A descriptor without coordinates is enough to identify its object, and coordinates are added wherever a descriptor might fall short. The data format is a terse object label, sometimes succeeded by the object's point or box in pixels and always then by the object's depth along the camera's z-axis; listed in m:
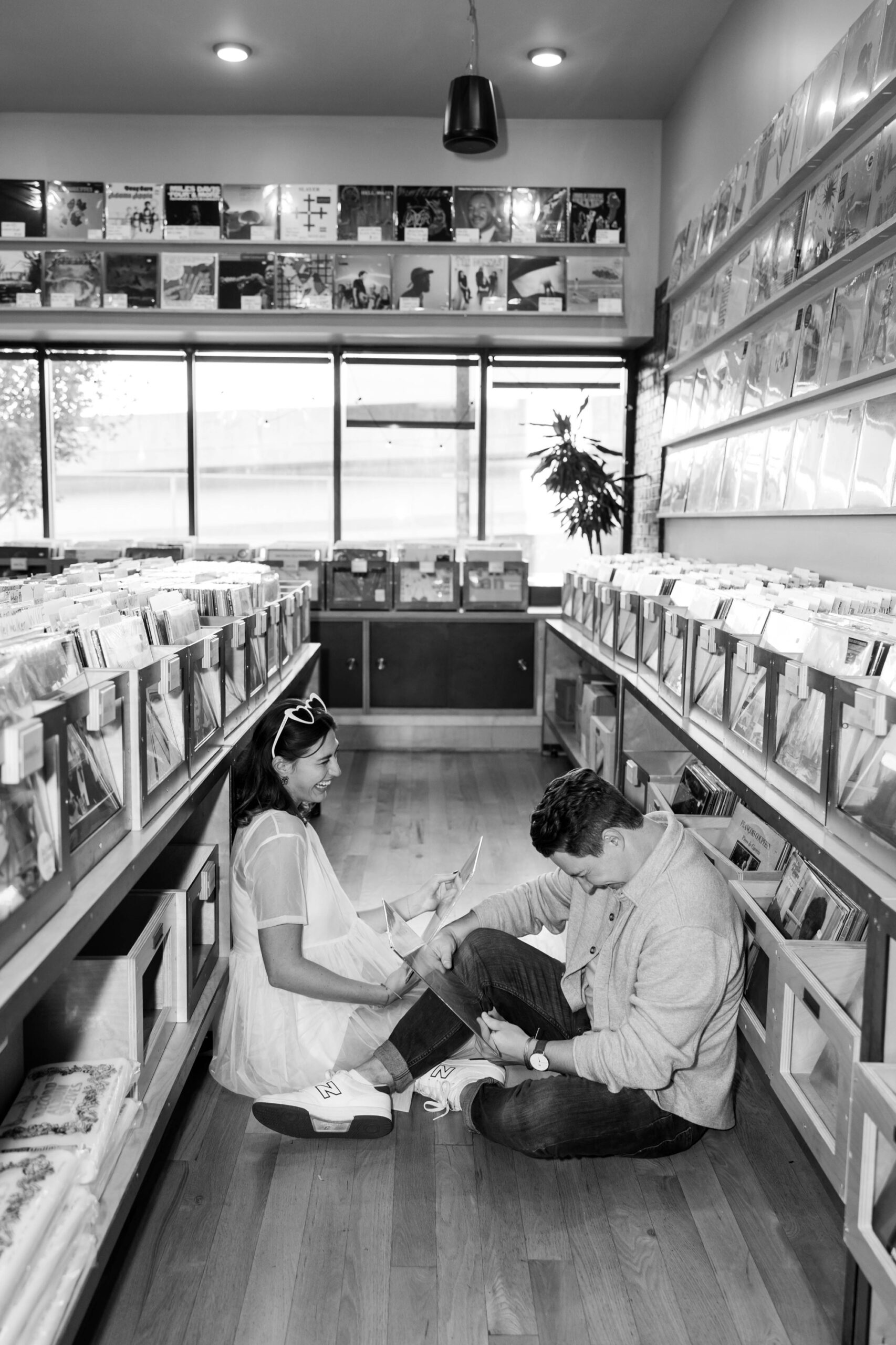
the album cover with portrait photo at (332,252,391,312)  6.89
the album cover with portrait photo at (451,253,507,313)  6.88
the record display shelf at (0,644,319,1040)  1.36
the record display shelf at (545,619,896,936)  1.69
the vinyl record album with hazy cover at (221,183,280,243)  6.84
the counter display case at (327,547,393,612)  6.68
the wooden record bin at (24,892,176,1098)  2.02
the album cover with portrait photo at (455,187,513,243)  6.86
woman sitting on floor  2.36
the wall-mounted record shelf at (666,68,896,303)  3.42
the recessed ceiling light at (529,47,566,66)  5.88
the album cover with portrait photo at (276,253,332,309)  6.88
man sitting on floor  2.06
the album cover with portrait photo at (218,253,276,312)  6.89
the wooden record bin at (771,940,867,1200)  1.75
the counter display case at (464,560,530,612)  6.71
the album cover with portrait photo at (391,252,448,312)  6.90
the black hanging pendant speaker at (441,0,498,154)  4.90
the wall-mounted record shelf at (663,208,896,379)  3.44
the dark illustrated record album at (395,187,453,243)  6.86
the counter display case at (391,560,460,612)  6.70
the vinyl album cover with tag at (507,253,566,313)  6.87
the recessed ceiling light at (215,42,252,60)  5.87
